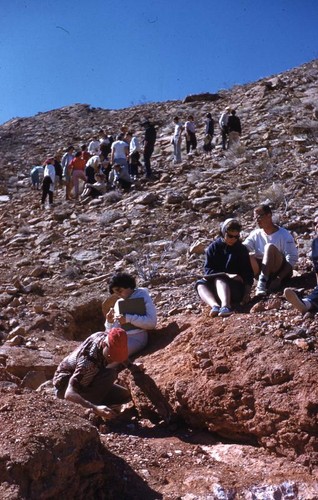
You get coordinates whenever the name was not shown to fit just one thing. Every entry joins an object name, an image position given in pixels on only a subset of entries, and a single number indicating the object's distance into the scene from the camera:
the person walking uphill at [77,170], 14.55
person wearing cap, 4.80
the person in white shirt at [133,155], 14.20
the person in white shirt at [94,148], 16.40
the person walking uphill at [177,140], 15.75
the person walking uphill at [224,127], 15.46
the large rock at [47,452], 3.09
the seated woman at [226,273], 5.54
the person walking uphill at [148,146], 14.29
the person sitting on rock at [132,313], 5.72
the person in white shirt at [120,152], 13.91
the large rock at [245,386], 4.11
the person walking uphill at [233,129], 15.41
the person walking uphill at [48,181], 14.20
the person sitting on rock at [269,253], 5.76
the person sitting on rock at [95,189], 14.08
